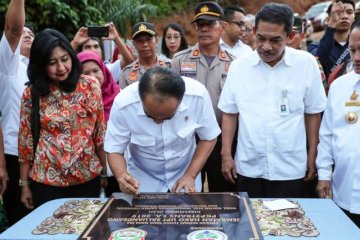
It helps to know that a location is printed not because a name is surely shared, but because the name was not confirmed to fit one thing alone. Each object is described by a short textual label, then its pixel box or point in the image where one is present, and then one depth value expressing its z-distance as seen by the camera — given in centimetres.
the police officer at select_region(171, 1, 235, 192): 321
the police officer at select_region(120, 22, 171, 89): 353
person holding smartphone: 355
